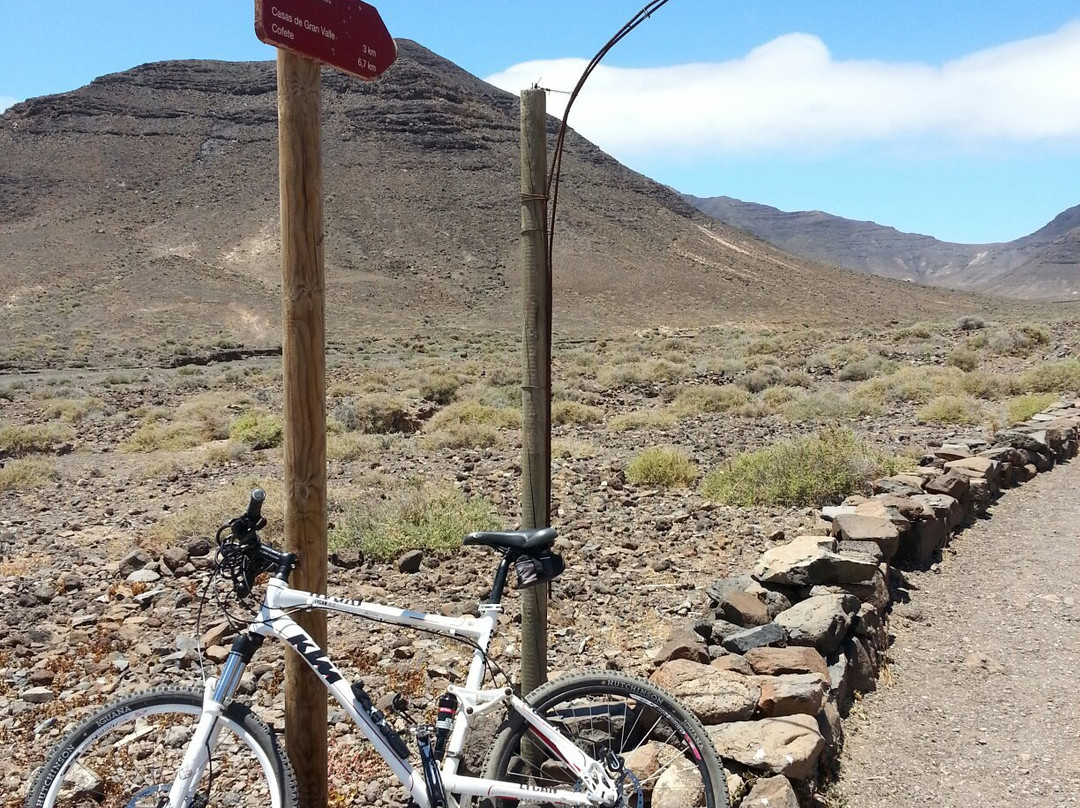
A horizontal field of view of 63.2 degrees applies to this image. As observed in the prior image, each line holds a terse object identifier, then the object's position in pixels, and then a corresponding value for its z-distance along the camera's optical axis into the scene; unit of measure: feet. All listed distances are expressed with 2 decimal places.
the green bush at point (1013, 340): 70.25
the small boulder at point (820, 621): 14.39
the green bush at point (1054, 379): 48.98
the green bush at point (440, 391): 61.05
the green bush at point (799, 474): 26.61
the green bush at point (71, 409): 58.34
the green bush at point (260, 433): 43.65
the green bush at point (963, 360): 62.45
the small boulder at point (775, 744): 10.88
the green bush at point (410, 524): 22.65
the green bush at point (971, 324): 97.47
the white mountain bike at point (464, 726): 8.55
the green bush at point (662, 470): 30.68
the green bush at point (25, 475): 34.96
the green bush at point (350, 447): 38.75
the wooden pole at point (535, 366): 10.85
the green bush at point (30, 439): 45.16
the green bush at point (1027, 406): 39.70
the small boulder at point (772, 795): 10.11
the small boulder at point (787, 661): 13.20
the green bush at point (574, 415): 49.19
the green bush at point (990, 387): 49.62
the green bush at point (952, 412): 40.70
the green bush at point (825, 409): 45.02
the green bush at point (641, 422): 45.03
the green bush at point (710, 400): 50.57
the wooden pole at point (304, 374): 9.27
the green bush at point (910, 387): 49.24
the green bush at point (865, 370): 64.59
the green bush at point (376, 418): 48.06
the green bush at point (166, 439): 45.65
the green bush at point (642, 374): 67.62
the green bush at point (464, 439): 40.70
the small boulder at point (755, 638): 14.30
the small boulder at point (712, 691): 12.07
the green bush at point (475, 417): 46.31
